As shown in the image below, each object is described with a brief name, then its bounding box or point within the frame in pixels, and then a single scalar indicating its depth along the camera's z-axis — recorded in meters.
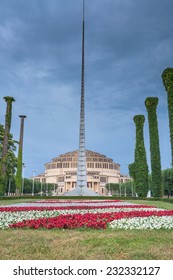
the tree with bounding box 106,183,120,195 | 90.35
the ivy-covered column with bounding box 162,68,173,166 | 23.30
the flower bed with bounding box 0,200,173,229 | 7.25
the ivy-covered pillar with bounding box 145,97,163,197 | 28.80
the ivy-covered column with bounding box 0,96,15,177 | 29.38
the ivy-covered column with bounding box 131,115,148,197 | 32.19
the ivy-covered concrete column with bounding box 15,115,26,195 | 38.62
